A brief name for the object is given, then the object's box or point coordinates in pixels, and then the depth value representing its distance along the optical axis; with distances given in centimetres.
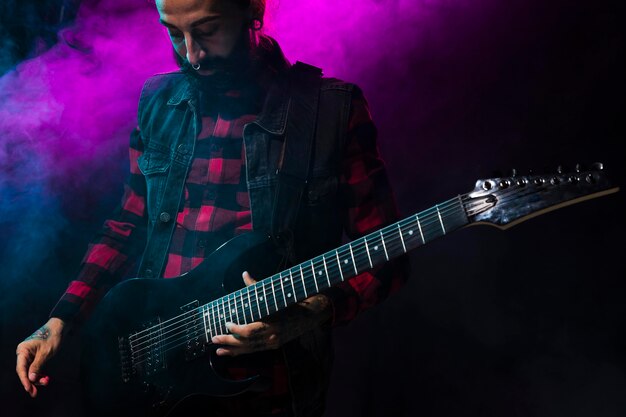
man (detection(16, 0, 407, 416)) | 162
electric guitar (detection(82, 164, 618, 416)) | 130
